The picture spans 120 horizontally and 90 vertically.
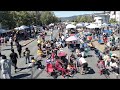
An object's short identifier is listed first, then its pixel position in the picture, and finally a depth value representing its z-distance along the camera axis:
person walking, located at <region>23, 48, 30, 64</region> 8.38
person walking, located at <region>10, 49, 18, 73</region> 7.15
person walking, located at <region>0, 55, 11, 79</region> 6.16
